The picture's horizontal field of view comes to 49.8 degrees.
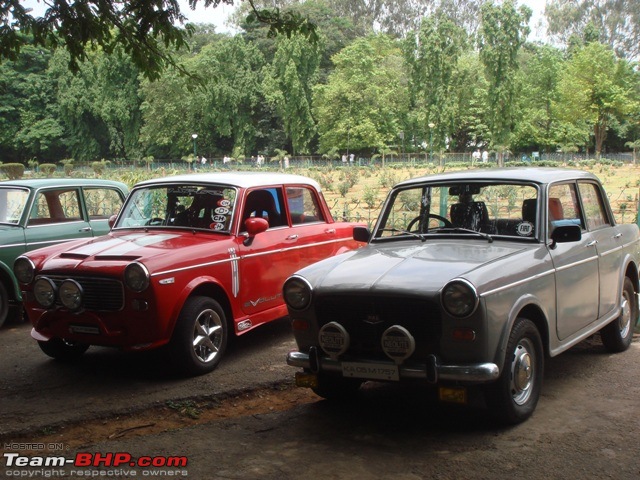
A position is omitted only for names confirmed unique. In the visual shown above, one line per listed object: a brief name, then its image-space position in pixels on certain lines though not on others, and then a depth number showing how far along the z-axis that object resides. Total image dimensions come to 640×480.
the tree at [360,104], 65.44
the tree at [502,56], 56.53
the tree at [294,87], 66.38
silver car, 4.68
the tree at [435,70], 61.47
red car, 6.27
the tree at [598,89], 51.19
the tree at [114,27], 8.03
